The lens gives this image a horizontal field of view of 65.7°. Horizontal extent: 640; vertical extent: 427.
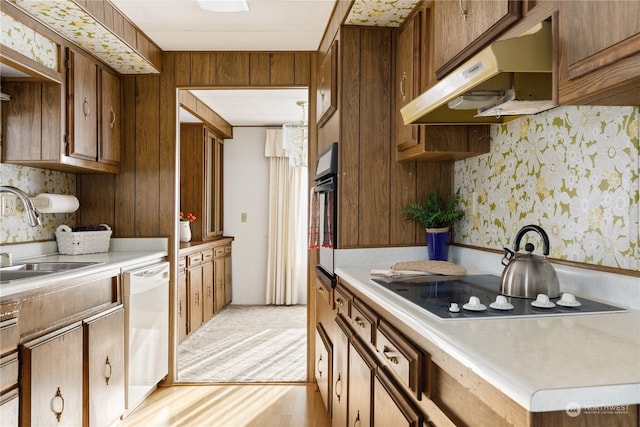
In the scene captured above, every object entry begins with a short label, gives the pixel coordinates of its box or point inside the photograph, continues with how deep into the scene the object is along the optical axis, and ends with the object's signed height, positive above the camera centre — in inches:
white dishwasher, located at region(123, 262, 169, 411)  111.0 -28.4
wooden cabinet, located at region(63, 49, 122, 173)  109.7 +23.8
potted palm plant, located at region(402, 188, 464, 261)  99.8 -1.1
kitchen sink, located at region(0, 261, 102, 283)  95.2 -11.4
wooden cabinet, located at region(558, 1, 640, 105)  35.8 +12.7
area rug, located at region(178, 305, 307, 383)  144.6 -47.3
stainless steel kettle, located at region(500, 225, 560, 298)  60.0 -7.7
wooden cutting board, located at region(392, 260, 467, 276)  81.9 -9.1
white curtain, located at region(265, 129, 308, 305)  251.4 -5.5
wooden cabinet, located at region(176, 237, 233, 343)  176.2 -28.4
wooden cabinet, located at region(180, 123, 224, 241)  212.1 +16.4
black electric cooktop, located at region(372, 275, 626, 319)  51.1 -10.3
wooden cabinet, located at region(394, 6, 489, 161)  87.8 +15.5
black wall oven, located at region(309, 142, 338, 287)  102.8 +0.5
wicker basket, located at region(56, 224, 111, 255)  119.4 -6.9
